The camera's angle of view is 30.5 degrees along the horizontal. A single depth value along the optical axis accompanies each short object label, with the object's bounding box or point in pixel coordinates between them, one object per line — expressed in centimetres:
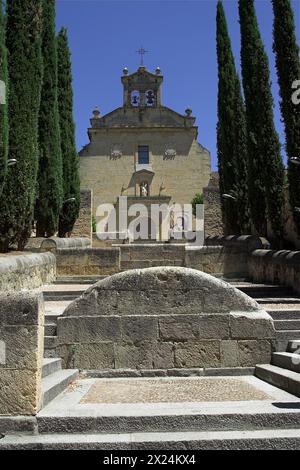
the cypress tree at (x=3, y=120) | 1102
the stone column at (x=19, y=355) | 446
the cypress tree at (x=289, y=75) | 1270
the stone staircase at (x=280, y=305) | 718
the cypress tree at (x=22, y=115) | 1257
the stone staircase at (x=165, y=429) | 423
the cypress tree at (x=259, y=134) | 1494
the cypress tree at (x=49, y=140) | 1697
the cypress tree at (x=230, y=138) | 2131
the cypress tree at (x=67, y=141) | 2197
